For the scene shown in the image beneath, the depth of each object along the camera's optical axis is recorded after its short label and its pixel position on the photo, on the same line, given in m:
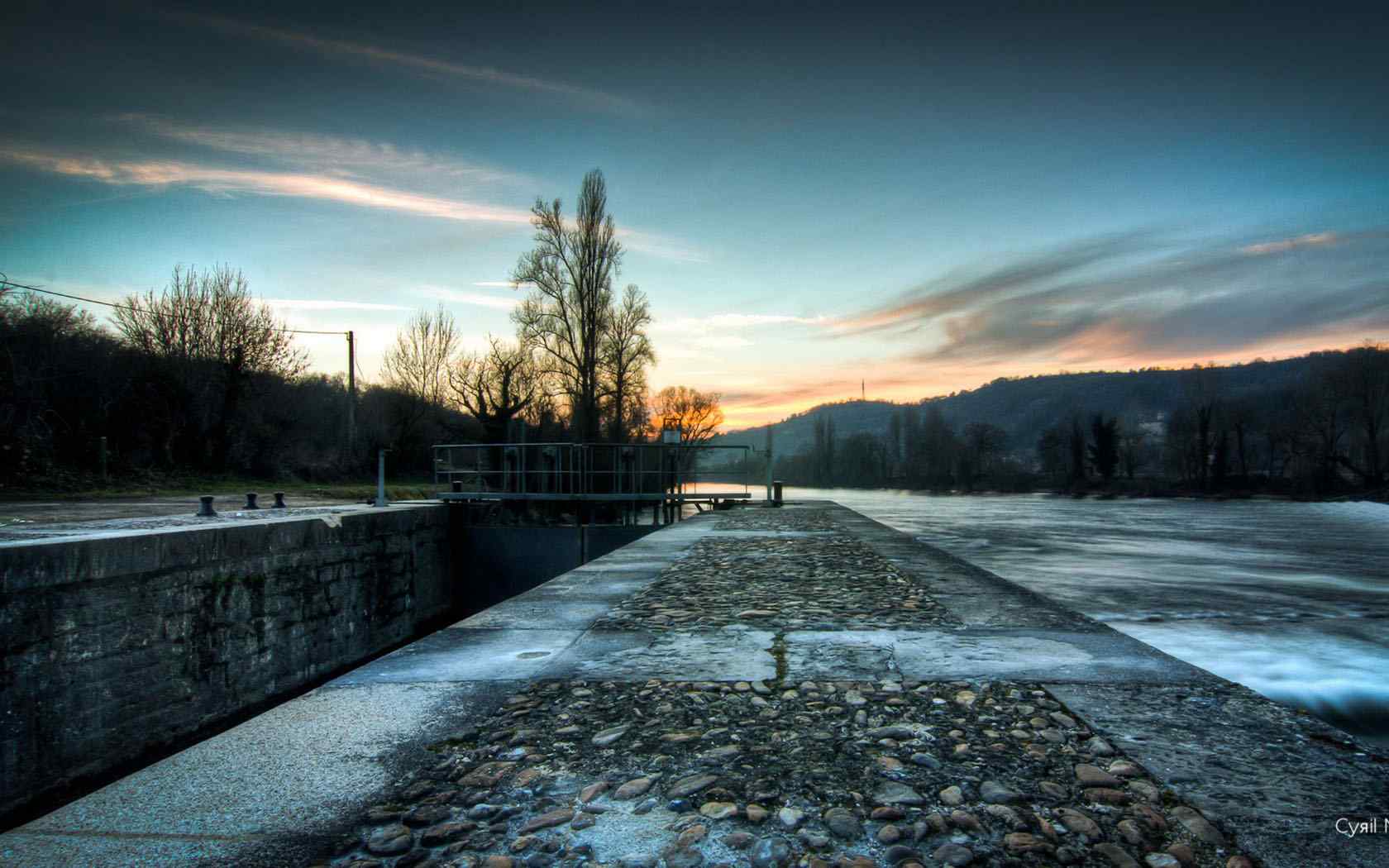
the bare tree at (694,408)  59.78
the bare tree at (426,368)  33.44
